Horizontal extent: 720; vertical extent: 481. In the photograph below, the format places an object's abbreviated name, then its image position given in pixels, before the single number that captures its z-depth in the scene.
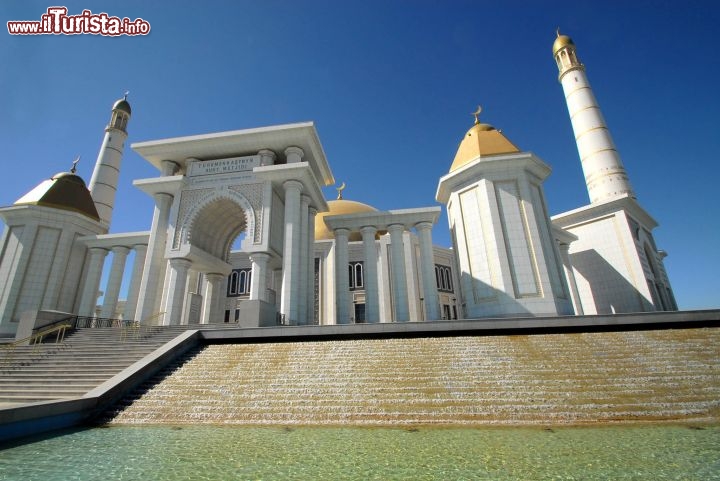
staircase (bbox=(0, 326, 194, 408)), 8.80
